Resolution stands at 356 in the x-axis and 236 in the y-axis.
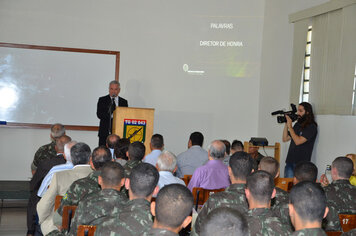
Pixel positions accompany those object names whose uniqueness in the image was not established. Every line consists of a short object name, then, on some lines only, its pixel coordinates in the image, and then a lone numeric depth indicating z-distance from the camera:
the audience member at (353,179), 4.91
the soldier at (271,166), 3.42
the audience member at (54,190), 3.75
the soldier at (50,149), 5.49
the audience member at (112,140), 5.31
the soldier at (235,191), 2.95
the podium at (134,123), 6.48
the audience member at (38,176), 4.66
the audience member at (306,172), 3.65
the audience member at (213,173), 4.44
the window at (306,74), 7.62
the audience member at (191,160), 5.51
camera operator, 6.83
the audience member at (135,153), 4.39
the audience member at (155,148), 5.17
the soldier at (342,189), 3.67
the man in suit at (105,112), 7.45
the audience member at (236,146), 5.78
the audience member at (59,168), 4.15
